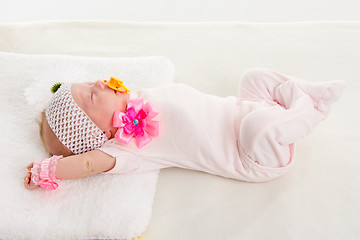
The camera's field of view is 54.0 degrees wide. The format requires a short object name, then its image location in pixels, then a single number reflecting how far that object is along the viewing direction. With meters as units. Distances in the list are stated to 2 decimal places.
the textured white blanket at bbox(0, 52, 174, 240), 1.14
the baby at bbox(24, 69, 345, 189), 1.17
